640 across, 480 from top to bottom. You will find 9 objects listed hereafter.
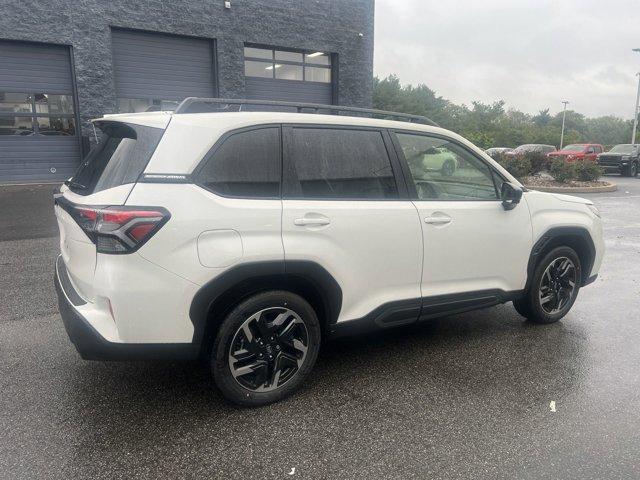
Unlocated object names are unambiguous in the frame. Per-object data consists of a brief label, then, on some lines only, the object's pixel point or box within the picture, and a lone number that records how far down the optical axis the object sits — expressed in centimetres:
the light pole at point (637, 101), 3447
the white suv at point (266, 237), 263
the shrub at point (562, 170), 1681
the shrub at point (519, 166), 1758
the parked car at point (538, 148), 3282
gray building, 1512
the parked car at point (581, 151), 2431
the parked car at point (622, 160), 2395
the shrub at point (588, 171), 1741
